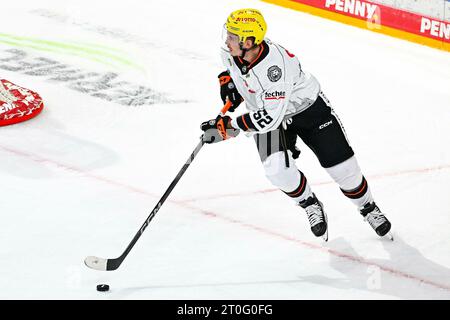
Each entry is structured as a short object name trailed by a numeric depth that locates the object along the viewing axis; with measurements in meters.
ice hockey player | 9.44
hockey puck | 9.12
